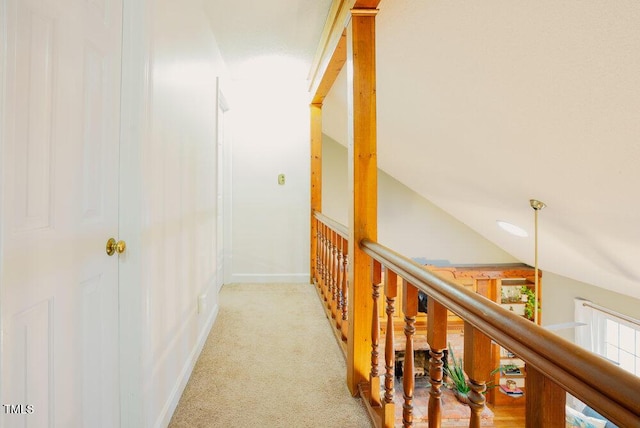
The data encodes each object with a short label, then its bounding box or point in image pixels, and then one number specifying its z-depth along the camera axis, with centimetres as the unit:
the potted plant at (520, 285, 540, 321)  689
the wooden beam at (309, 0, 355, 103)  236
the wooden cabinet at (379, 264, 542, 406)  672
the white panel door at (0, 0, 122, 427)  87
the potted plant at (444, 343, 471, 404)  464
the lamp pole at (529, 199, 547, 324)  344
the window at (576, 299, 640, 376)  480
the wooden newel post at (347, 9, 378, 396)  198
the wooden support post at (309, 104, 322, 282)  461
